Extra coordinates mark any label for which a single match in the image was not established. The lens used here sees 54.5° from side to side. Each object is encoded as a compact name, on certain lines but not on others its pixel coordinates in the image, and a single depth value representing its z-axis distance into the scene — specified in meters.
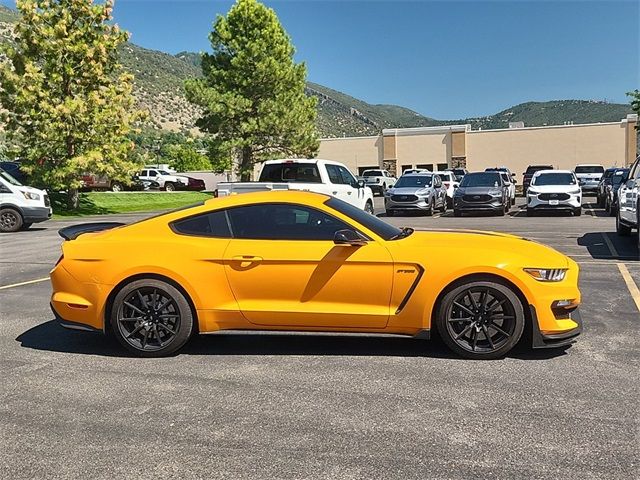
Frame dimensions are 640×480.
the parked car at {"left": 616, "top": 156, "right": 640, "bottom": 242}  11.39
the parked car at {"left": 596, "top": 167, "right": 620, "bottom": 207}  23.28
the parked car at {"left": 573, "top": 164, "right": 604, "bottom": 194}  33.12
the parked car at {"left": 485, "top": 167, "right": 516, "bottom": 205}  24.35
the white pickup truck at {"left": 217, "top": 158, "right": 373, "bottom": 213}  15.30
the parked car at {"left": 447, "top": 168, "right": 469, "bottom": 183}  39.09
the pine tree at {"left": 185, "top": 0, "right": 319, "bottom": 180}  34.81
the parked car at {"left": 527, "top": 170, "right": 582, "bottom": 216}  20.33
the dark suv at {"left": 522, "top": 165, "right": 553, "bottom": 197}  35.39
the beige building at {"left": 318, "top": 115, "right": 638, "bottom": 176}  45.38
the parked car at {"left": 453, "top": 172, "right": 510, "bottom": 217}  21.41
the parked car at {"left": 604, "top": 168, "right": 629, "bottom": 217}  16.94
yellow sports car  5.08
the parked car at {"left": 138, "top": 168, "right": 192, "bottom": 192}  44.88
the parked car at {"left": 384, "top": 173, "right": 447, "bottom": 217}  22.36
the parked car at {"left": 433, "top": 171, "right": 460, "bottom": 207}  26.55
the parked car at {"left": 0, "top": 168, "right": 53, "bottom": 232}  18.00
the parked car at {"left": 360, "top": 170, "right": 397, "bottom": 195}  38.59
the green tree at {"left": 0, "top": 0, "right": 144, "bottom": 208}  24.48
